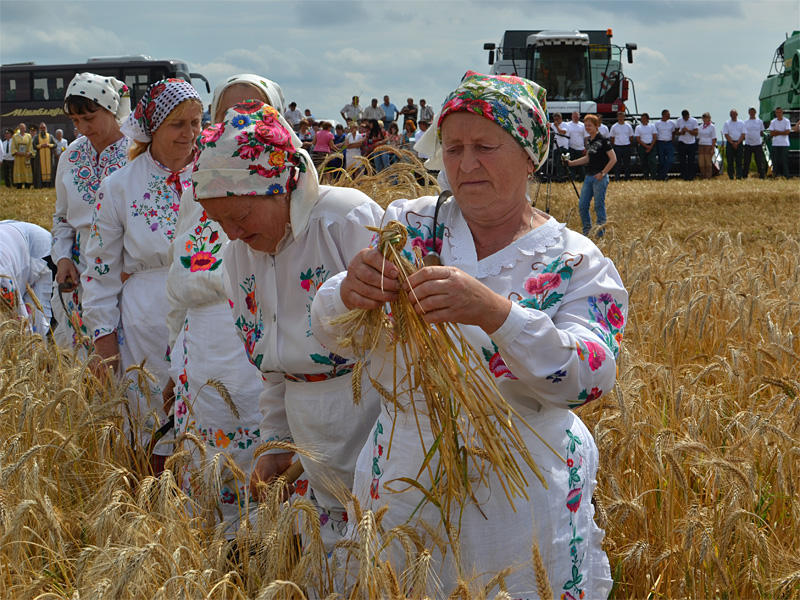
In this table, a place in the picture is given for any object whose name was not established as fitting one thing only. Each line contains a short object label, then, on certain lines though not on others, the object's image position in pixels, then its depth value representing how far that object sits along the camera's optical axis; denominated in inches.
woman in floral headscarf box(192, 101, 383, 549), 93.4
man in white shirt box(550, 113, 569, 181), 695.4
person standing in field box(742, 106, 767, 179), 842.2
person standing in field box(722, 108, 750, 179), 852.0
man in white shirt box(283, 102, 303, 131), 855.4
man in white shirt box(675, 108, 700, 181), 821.2
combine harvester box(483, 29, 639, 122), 853.8
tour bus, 1223.5
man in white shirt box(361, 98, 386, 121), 800.9
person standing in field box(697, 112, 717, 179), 829.4
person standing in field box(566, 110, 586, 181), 706.2
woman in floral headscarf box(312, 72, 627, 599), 75.8
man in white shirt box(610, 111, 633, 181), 807.1
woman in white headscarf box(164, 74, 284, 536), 121.5
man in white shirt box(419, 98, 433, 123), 812.2
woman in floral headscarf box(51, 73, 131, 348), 183.2
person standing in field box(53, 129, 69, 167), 1005.2
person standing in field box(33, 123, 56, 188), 1029.2
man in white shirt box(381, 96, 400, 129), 836.6
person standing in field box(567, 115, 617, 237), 455.5
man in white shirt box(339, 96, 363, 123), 762.2
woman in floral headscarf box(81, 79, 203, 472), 144.6
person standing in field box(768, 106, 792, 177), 801.6
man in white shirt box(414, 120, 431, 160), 688.2
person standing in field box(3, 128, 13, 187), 1064.1
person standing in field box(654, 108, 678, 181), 831.1
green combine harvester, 1019.3
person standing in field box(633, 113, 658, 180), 841.5
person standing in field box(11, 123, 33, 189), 1010.1
